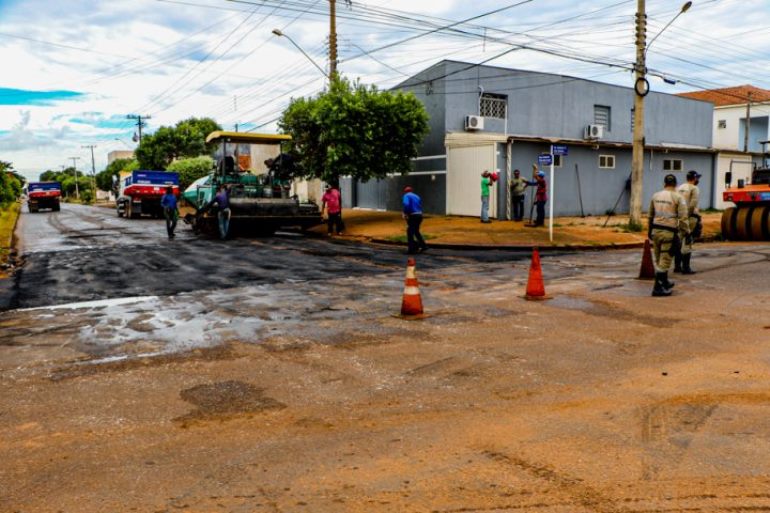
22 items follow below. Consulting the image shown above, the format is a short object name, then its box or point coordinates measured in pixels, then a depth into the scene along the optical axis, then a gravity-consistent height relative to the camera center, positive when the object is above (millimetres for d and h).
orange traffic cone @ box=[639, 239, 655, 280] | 11320 -1405
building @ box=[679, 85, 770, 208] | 53875 +5929
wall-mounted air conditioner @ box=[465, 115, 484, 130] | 26641 +2708
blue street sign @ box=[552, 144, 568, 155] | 17000 +987
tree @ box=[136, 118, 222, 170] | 67688 +5093
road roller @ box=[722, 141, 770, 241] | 17938 -702
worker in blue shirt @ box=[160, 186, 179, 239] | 21531 -599
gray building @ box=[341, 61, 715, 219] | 25109 +1739
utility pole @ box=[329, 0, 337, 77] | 25492 +5954
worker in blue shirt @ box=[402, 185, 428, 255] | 16375 -623
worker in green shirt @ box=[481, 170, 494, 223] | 22875 -293
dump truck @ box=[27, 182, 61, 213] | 50625 -192
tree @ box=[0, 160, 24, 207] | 29522 +438
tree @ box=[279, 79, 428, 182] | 23062 +2160
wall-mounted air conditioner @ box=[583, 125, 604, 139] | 30156 +2600
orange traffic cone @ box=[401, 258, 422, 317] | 8250 -1375
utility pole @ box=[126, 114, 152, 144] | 75438 +8155
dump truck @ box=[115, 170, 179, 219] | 35562 +137
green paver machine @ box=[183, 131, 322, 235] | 20188 +196
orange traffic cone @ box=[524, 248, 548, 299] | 9484 -1376
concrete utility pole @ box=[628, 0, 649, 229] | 20062 +2362
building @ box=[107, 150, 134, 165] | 150875 +8995
